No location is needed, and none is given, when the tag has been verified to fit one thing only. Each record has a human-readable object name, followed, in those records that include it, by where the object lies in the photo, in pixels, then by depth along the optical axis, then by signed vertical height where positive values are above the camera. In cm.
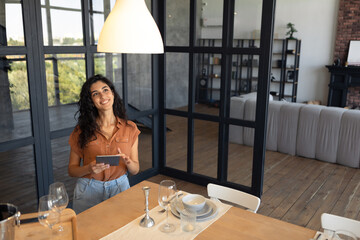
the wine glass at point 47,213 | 137 -67
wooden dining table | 149 -81
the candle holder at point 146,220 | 157 -80
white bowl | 158 -73
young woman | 212 -60
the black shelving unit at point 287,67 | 884 -33
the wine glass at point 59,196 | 143 -62
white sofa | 434 -106
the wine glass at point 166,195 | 152 -65
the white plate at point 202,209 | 162 -78
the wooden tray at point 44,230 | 142 -79
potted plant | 861 +65
